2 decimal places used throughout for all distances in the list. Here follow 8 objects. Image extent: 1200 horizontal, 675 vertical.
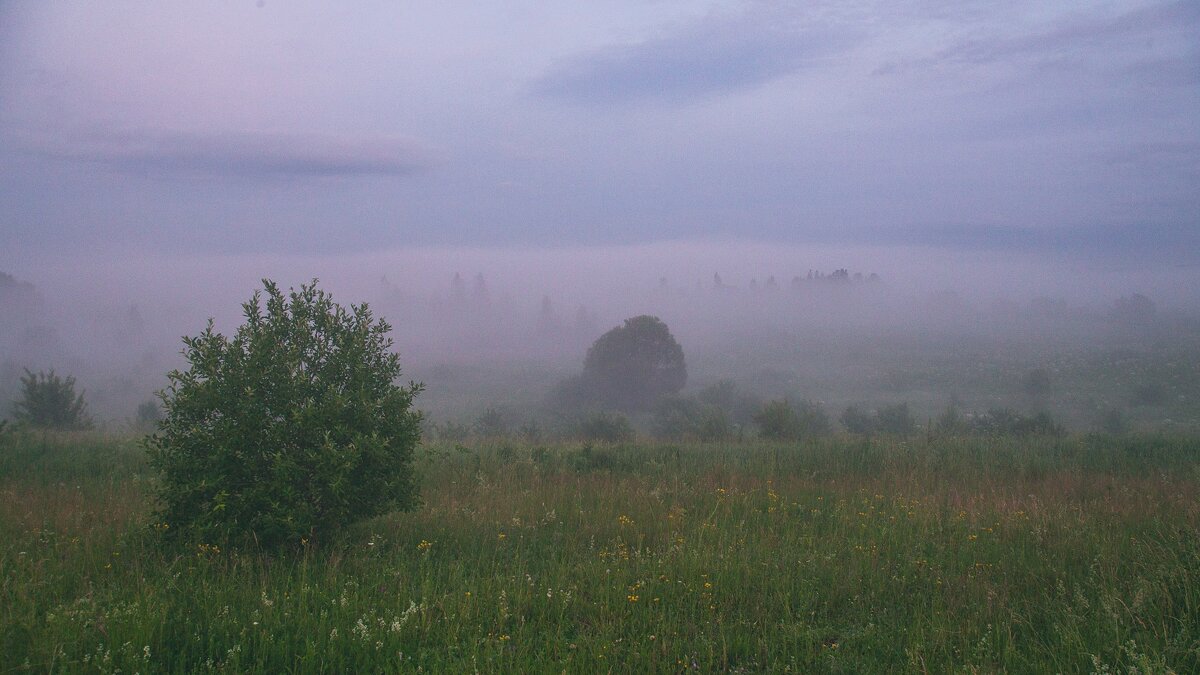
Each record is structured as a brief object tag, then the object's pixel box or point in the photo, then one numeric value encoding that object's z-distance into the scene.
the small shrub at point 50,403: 22.42
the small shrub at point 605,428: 26.56
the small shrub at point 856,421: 34.22
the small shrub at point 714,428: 23.00
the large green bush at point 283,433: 6.06
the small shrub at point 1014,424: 20.73
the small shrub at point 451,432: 23.80
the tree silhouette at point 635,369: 57.03
